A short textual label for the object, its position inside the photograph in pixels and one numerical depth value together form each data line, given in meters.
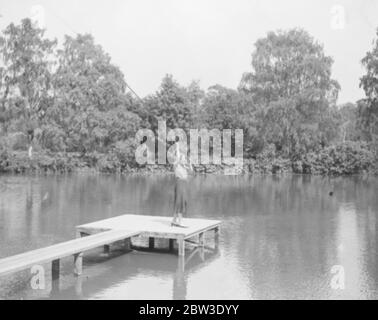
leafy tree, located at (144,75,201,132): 41.97
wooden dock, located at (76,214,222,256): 11.08
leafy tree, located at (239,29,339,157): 44.91
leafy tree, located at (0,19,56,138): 41.16
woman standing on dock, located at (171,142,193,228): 11.56
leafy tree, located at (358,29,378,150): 39.50
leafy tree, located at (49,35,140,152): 42.09
